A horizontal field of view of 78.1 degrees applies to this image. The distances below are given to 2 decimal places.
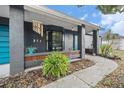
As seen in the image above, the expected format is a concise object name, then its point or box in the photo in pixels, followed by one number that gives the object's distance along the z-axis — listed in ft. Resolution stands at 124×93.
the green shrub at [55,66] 10.77
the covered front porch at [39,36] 11.20
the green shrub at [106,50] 25.31
